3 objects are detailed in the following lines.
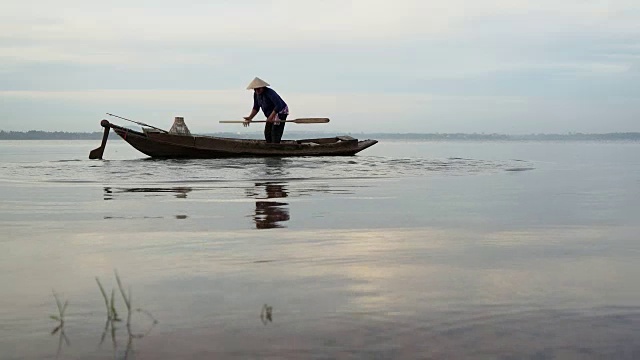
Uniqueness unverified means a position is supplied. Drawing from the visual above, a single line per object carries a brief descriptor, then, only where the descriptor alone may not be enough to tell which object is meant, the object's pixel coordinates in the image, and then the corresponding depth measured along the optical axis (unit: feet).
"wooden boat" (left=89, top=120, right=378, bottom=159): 76.84
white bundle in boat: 79.30
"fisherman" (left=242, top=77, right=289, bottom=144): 74.54
